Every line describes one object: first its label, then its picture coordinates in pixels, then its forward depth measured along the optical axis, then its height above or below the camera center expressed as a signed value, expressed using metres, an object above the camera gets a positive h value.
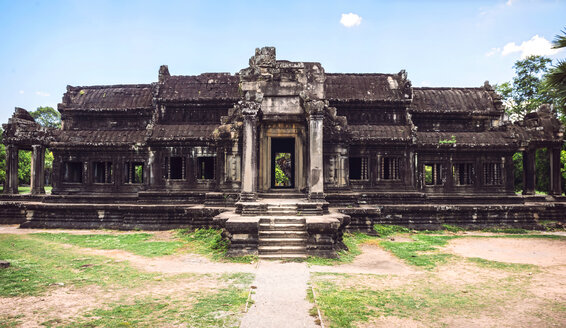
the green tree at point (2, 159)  27.38 +1.49
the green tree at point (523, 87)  30.73 +8.30
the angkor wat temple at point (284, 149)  12.97 +1.32
